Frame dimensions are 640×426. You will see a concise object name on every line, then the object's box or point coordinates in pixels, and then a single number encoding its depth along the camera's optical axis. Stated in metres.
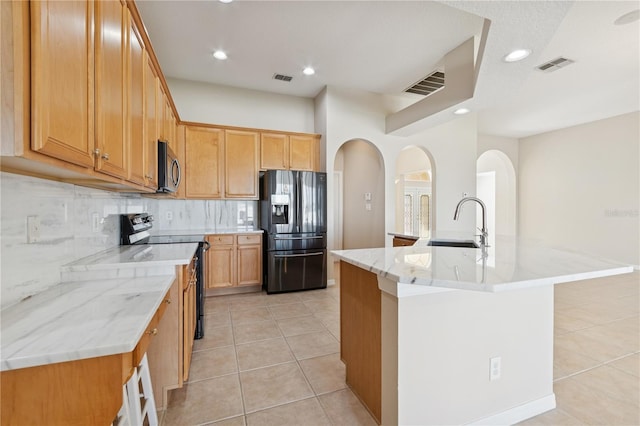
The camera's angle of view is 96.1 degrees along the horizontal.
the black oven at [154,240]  2.46
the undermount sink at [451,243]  2.74
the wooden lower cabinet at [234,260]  4.00
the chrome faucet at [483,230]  2.07
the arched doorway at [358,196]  4.98
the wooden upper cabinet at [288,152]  4.45
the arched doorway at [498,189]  7.68
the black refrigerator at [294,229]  4.10
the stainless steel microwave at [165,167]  2.44
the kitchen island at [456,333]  1.33
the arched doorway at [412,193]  7.05
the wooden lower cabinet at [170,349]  1.79
